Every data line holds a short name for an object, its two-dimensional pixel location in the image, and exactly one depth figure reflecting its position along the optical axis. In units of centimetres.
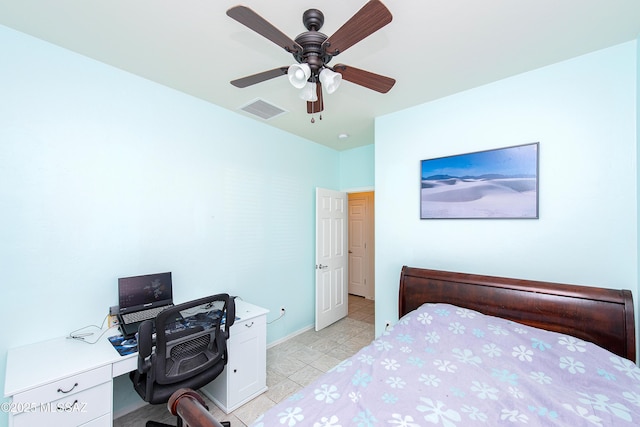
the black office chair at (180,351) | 152
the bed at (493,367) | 110
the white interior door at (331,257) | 370
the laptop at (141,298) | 191
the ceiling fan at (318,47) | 109
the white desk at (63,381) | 128
